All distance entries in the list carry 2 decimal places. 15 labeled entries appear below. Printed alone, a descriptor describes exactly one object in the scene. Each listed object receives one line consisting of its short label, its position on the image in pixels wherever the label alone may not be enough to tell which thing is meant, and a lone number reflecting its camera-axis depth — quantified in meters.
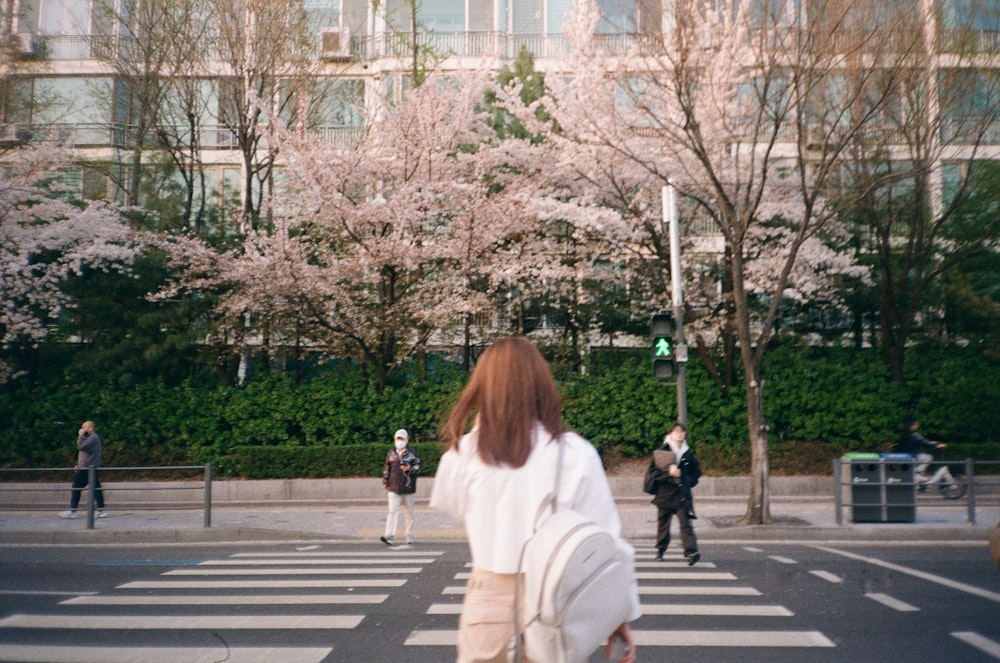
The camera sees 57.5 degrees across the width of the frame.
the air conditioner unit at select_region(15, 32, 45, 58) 23.59
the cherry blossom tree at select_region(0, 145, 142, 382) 22.44
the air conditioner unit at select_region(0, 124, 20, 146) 23.31
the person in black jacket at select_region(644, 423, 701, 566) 11.30
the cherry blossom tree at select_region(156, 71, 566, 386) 21.73
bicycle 18.31
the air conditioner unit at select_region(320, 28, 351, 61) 25.16
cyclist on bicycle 19.66
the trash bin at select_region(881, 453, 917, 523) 14.83
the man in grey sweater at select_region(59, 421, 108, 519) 17.12
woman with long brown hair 3.22
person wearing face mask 13.73
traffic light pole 16.73
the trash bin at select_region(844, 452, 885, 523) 14.91
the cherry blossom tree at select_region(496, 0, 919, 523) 15.30
